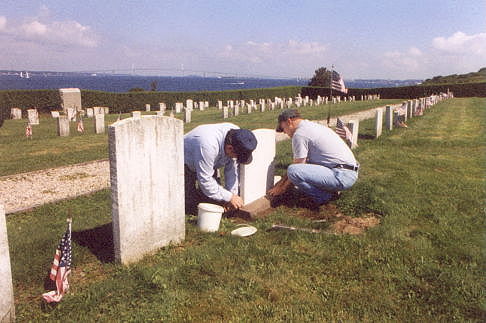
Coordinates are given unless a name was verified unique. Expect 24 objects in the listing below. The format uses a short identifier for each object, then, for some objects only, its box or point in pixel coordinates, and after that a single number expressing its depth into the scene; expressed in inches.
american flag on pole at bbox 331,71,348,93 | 433.7
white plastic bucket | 202.4
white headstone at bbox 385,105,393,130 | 584.4
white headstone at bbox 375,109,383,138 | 509.7
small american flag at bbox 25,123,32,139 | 582.2
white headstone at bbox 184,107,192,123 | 814.5
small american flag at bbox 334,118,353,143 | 377.4
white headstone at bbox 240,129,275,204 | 237.5
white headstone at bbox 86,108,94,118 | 968.2
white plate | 197.3
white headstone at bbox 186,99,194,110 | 1179.9
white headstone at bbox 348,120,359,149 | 439.5
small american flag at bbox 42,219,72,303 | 138.5
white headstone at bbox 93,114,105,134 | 642.8
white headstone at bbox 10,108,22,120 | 925.8
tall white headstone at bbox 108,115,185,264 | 159.6
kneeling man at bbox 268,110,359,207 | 231.3
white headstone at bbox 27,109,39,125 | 789.2
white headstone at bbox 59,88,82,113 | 1051.3
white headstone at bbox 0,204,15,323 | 122.2
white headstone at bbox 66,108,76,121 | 890.1
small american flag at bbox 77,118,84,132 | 658.2
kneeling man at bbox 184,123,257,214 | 198.8
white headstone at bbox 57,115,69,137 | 605.9
